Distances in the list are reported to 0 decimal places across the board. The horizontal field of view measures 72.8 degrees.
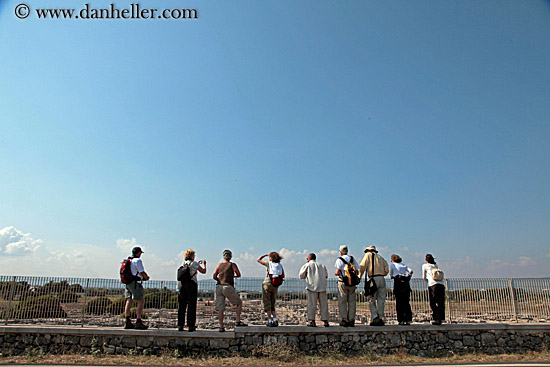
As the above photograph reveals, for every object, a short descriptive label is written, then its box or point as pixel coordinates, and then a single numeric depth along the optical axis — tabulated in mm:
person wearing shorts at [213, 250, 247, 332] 9422
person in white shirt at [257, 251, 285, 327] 9586
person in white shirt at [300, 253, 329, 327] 9875
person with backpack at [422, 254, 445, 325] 10344
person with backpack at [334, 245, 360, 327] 9945
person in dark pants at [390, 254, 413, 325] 10352
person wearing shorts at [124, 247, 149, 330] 9375
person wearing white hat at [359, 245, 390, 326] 10164
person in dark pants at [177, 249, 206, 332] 9398
